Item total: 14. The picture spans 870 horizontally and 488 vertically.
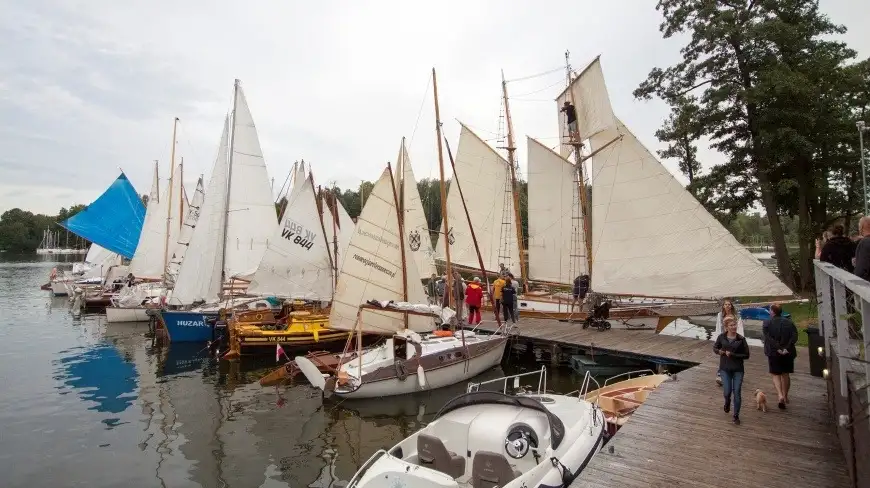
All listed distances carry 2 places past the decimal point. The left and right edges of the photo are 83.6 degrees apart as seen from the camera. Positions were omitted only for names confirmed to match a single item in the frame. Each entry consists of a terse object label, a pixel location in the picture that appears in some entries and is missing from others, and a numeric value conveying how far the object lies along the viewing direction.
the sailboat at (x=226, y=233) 24.03
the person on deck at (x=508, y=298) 20.91
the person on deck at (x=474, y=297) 20.92
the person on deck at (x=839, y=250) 8.51
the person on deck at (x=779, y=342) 8.50
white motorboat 6.80
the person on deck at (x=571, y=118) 24.11
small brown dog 9.09
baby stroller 19.58
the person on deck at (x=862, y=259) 6.20
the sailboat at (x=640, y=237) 15.70
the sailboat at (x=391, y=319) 14.93
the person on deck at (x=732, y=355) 8.46
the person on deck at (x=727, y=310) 12.63
